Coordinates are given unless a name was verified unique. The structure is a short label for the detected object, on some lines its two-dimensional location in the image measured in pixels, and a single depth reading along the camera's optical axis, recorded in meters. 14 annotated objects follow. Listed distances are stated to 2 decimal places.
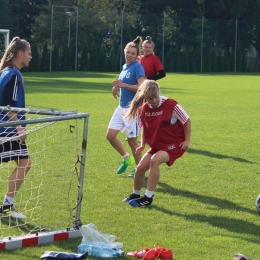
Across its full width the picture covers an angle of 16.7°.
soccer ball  9.58
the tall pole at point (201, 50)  75.27
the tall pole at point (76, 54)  66.38
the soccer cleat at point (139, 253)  7.20
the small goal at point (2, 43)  38.84
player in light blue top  11.68
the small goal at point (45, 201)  7.68
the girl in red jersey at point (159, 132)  9.66
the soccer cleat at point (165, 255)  7.15
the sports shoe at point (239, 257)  6.69
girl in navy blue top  8.63
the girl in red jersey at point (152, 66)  14.48
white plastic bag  7.50
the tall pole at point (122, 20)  69.66
